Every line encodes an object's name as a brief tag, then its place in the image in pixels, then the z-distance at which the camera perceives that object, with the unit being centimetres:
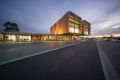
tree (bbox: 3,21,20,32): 4468
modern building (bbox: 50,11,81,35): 3444
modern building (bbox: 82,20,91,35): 5676
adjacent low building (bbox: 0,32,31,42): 2436
